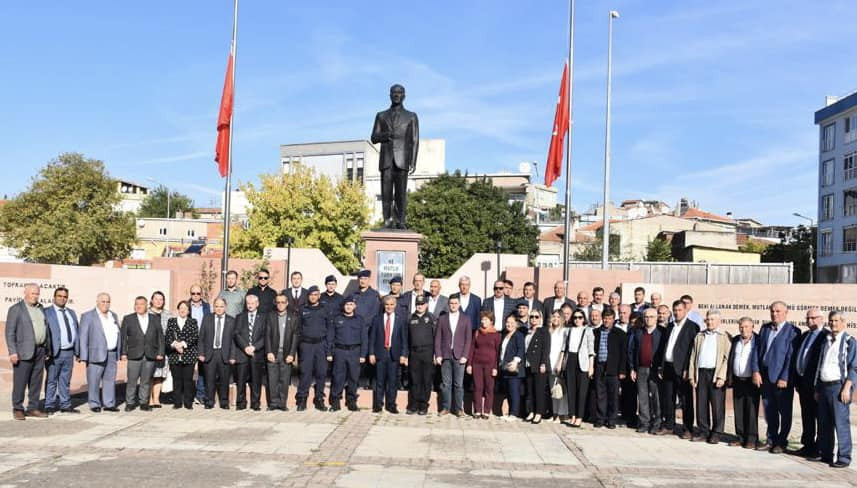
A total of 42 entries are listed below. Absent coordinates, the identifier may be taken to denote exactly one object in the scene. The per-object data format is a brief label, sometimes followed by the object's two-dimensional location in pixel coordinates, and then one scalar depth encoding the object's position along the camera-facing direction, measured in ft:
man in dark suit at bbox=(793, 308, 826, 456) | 29.55
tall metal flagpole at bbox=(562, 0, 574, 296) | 53.88
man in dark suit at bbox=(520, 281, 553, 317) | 37.70
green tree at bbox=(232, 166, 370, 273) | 122.42
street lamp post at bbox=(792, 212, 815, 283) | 173.29
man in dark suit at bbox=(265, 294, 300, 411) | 35.83
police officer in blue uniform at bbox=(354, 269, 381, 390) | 37.91
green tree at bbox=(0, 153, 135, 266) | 132.05
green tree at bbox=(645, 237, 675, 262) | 165.99
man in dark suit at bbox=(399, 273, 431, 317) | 37.77
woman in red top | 35.47
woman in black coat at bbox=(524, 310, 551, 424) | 34.99
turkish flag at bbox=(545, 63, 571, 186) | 55.11
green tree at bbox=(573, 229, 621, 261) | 164.73
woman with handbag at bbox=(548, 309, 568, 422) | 35.01
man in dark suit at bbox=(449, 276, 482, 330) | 37.88
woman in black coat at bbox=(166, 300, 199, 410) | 35.58
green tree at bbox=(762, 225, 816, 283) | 185.37
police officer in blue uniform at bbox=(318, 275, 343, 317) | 36.91
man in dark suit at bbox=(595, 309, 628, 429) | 34.17
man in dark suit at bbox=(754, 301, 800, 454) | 30.42
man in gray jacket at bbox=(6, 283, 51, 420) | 32.60
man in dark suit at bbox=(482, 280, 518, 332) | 37.81
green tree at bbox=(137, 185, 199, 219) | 303.27
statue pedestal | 43.52
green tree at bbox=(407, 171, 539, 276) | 134.92
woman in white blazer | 34.60
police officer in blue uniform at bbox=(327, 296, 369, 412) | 35.73
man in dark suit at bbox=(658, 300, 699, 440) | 32.99
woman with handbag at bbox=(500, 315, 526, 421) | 35.22
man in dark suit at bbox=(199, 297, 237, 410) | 35.81
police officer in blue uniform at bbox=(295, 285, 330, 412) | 36.04
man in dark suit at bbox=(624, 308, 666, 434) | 33.65
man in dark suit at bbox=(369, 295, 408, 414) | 36.14
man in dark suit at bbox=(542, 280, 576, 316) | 38.83
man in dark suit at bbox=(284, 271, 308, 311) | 38.63
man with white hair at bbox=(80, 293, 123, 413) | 34.68
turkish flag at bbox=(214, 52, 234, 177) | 53.57
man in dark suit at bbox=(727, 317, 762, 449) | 31.37
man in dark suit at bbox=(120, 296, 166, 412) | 35.01
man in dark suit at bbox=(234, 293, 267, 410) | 35.86
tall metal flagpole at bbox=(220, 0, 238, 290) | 52.26
